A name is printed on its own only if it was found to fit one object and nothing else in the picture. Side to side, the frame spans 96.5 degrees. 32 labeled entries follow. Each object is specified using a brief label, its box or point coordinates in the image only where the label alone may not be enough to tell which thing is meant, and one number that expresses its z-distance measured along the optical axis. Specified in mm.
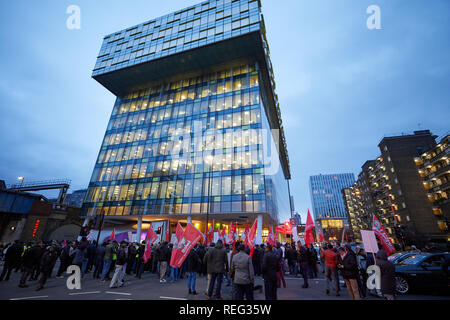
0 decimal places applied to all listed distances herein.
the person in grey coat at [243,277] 6055
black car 8641
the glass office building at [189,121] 30641
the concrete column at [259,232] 25809
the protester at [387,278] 5852
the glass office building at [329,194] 152625
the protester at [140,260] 12629
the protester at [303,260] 10277
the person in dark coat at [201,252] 13164
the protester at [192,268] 8617
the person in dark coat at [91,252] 14003
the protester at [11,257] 10383
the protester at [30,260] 9297
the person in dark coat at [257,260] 14500
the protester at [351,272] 7371
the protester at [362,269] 8492
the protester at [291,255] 14648
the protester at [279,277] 10323
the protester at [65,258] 12928
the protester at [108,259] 10891
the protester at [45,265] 8832
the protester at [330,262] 9073
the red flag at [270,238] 16766
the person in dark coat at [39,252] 9945
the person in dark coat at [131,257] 13164
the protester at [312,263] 13781
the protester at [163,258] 11501
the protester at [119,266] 9562
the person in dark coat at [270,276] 6627
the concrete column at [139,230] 32519
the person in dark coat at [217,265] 7852
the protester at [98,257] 12281
